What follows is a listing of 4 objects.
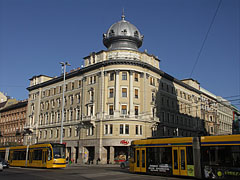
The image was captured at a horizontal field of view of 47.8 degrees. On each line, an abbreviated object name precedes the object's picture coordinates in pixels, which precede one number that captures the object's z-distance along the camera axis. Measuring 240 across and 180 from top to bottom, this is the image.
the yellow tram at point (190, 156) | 17.73
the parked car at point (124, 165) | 35.69
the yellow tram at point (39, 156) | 31.11
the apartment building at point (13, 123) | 75.19
